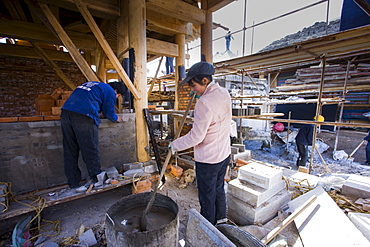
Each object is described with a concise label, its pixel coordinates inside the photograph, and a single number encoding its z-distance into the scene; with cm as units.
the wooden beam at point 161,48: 490
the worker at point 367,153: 685
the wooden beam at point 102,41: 300
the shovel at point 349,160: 738
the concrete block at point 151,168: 346
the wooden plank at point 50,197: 218
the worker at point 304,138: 619
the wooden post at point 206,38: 476
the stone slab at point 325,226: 169
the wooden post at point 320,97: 435
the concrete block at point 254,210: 225
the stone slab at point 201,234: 132
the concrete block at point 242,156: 461
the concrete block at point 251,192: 227
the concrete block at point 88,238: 218
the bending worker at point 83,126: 256
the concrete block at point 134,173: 311
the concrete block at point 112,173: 297
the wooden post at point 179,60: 561
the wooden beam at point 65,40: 287
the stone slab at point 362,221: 182
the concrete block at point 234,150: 476
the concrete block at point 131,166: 333
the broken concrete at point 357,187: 253
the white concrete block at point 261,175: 237
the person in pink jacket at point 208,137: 194
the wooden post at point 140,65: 342
